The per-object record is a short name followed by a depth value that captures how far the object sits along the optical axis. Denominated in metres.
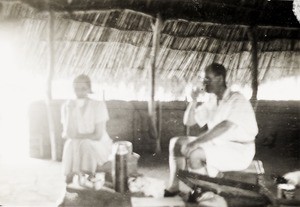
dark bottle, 3.19
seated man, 2.75
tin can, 2.86
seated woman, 3.28
